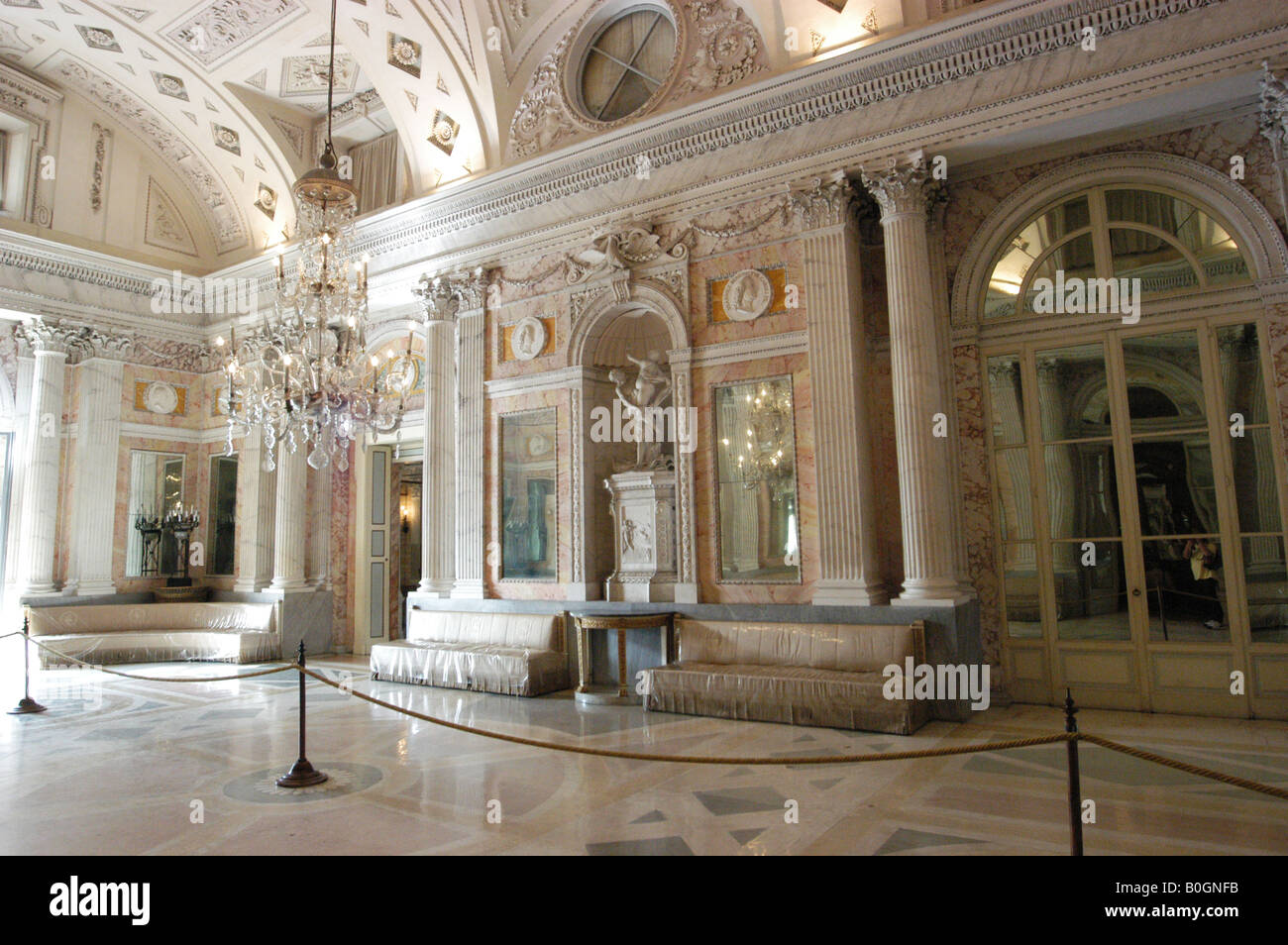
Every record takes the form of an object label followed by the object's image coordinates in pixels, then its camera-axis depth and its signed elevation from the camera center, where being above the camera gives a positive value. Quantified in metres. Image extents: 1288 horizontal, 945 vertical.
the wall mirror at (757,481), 7.23 +0.62
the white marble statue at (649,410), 8.22 +1.44
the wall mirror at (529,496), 8.62 +0.64
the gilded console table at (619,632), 7.20 -0.73
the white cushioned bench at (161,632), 10.12 -0.87
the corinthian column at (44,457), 10.70 +1.50
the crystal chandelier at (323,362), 6.51 +1.66
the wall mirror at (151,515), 11.68 +0.73
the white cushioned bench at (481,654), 7.67 -0.95
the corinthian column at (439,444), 9.23 +1.31
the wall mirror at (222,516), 11.98 +0.70
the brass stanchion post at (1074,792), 2.88 -0.90
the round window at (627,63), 8.30 +5.12
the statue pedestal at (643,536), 7.90 +0.16
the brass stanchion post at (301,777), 4.78 -1.28
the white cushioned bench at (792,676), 5.85 -0.96
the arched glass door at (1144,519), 6.02 +0.16
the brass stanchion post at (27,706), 7.04 -1.20
